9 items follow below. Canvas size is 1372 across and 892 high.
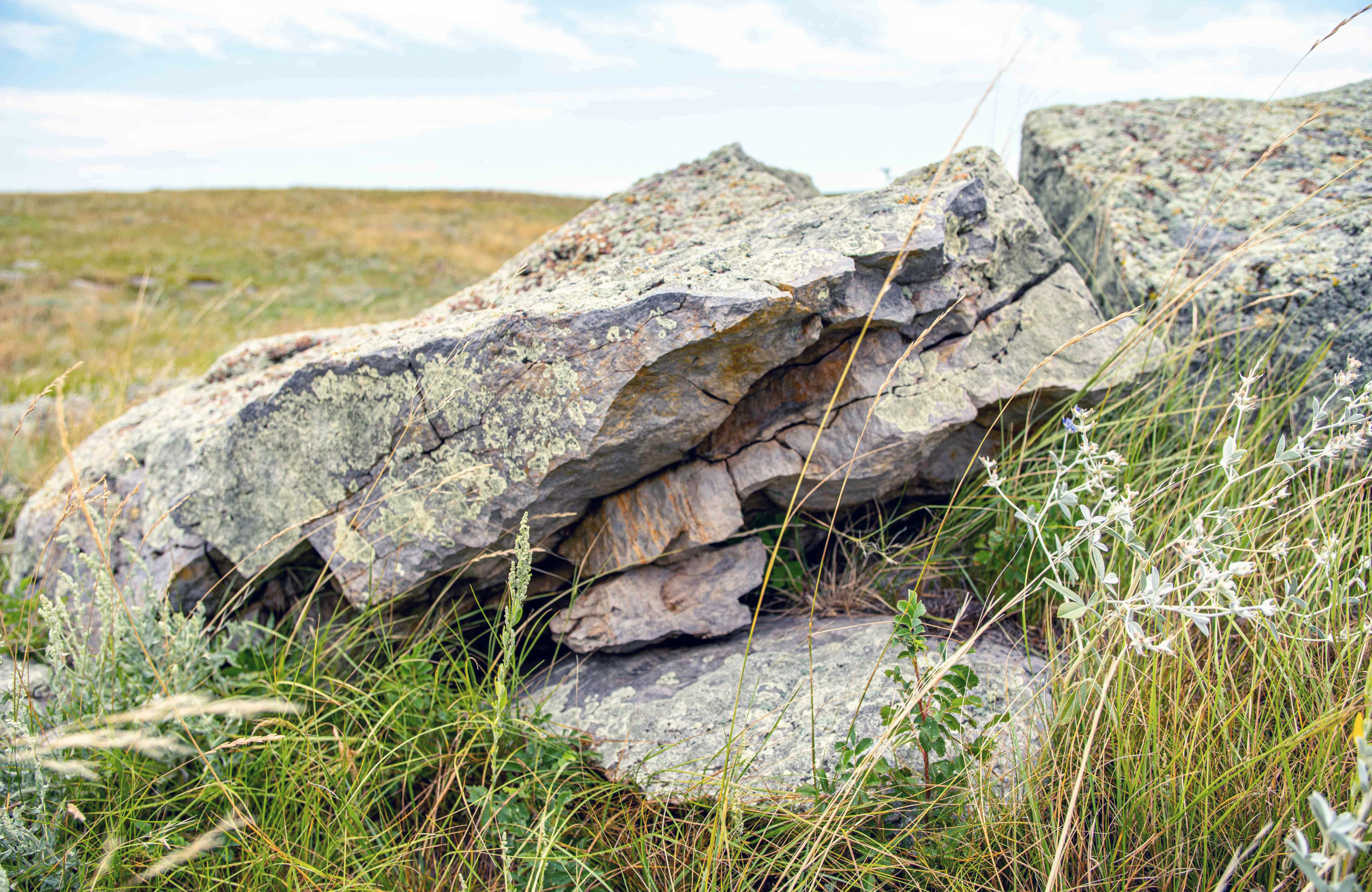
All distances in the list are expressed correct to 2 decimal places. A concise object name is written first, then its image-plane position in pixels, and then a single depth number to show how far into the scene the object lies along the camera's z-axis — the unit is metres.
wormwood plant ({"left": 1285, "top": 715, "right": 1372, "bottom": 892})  1.21
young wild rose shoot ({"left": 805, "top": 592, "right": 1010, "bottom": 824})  2.00
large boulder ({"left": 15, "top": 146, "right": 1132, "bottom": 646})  2.79
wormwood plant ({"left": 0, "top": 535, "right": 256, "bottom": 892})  2.24
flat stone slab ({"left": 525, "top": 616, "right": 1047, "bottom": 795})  2.45
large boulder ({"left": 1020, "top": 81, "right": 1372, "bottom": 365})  3.63
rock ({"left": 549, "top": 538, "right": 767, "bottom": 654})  3.21
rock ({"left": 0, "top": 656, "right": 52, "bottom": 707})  2.68
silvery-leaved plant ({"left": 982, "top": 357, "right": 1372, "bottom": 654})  1.81
